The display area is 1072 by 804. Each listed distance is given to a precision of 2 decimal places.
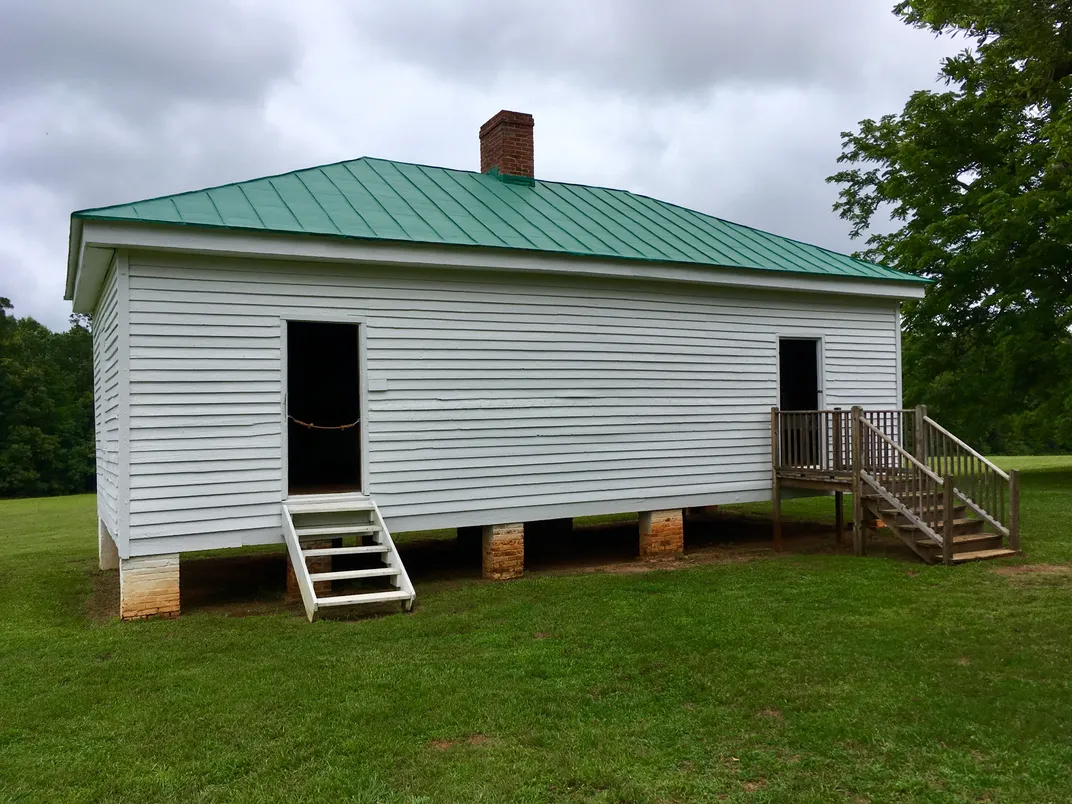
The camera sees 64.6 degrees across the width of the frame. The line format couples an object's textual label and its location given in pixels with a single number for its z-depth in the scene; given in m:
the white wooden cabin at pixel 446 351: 8.77
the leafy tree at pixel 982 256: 21.59
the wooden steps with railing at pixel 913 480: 10.48
